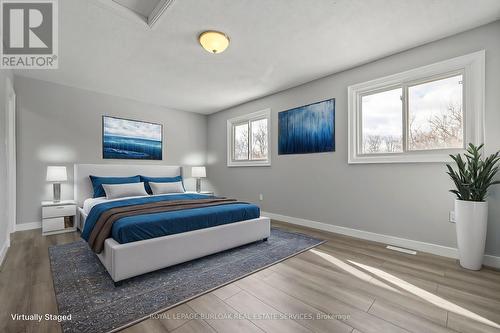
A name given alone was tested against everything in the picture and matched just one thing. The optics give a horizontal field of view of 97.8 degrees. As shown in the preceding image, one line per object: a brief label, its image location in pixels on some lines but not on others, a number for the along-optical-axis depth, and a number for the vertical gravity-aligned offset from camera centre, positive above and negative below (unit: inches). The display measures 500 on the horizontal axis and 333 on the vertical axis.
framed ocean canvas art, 174.7 +22.7
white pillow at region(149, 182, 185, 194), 162.9 -16.7
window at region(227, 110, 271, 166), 185.6 +24.0
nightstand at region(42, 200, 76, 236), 132.5 -31.7
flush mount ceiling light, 95.6 +55.9
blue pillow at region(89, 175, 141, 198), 149.4 -11.0
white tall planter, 84.4 -25.7
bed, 75.8 -28.4
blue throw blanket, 79.3 -23.0
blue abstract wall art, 141.6 +25.7
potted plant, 84.4 -15.7
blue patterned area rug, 58.8 -40.5
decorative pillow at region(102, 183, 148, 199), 143.6 -16.5
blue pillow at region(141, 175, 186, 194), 167.9 -11.3
